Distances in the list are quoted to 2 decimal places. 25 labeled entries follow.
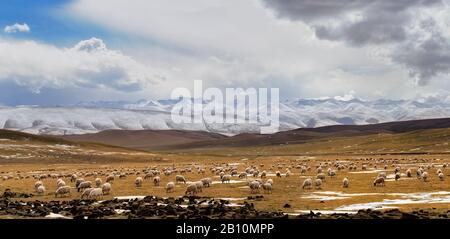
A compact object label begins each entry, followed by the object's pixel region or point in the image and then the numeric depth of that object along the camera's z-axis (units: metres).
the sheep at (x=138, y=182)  52.69
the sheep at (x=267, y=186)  43.78
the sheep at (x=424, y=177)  53.02
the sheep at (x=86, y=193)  40.62
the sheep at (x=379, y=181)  48.71
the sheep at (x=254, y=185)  43.81
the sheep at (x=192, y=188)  42.91
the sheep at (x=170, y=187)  45.91
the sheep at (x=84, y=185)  46.31
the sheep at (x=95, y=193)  39.44
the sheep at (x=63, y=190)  43.28
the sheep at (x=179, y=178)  55.38
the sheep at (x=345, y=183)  47.91
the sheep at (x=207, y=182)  50.43
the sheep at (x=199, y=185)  45.00
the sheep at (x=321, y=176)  55.53
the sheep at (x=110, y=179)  60.66
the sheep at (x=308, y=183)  47.34
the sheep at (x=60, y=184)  49.06
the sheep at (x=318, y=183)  47.66
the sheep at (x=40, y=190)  46.36
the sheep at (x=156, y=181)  54.23
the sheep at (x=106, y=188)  44.38
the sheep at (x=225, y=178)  55.32
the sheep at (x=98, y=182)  52.09
